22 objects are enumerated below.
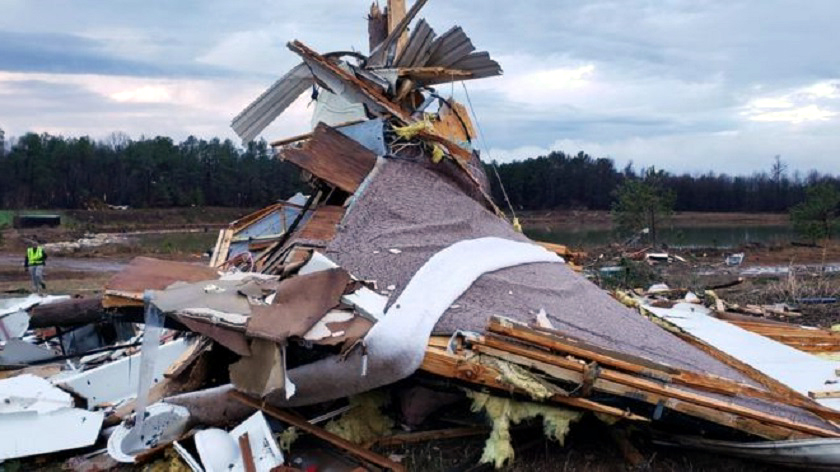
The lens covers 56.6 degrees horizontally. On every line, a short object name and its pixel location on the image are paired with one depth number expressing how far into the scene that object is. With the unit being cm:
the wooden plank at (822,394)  493
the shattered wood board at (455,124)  748
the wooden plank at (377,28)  860
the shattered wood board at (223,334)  414
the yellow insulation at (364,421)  459
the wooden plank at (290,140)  682
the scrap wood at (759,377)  446
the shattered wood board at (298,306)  405
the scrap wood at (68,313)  671
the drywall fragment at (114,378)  598
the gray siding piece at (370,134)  646
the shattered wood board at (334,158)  601
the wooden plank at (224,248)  710
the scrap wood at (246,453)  422
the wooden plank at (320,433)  423
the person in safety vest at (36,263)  1580
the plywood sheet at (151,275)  470
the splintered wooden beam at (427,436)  459
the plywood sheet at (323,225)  574
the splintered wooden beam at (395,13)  822
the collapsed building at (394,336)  411
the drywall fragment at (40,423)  498
